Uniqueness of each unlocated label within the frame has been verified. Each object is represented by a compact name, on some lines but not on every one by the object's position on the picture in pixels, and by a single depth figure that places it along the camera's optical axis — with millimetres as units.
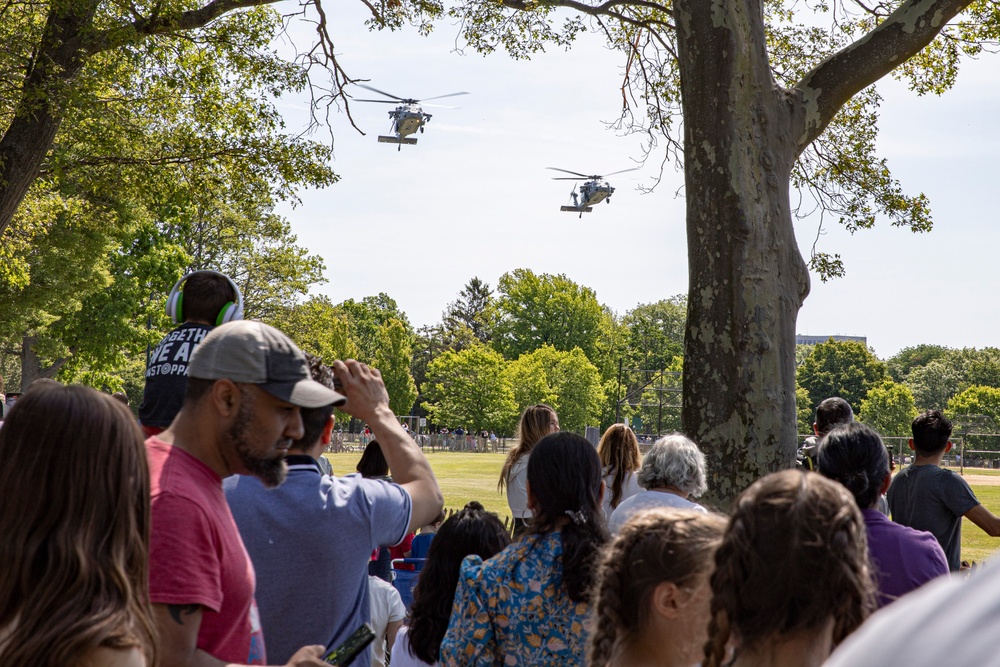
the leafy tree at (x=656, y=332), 96625
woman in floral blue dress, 3641
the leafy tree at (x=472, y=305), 135750
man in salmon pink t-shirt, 2338
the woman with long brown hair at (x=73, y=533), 1939
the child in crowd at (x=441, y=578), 4520
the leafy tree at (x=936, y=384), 122438
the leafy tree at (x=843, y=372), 109562
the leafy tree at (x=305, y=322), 44250
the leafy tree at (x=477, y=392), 80750
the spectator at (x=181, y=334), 3701
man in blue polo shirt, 3207
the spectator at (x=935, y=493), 6652
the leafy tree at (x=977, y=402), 97562
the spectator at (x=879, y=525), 4133
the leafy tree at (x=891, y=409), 91188
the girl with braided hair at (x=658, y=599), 2766
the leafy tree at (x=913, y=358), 146625
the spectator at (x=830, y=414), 7012
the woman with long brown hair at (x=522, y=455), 7441
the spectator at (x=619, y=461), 7188
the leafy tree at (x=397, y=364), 82938
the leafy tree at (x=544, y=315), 94625
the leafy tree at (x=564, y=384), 81062
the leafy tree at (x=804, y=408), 105812
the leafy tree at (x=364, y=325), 90750
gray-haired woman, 5238
